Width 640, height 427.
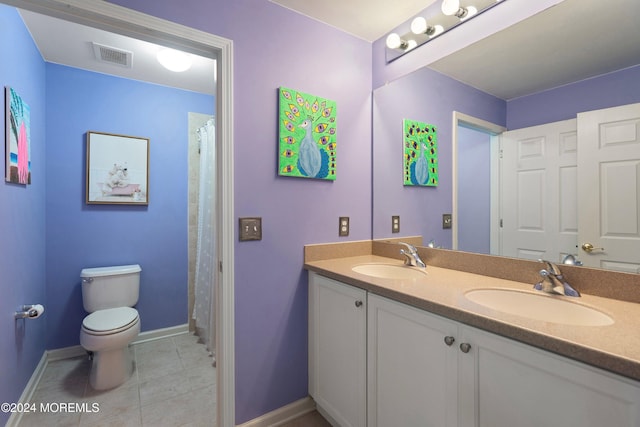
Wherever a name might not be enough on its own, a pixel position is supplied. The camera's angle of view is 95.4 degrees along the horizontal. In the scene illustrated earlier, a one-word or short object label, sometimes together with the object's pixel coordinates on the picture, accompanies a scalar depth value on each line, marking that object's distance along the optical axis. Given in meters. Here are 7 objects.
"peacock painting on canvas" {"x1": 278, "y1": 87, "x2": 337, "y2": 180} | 1.60
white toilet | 1.91
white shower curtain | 2.33
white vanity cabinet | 0.68
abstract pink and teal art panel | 1.53
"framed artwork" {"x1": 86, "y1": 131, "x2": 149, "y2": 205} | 2.38
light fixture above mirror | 1.42
